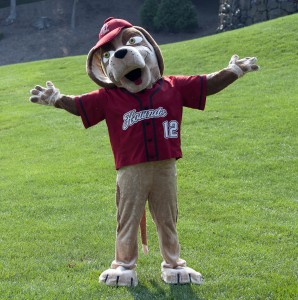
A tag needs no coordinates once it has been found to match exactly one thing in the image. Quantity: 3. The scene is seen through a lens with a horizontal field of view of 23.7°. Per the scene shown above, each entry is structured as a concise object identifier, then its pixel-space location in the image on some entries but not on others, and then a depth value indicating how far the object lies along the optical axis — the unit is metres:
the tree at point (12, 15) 32.53
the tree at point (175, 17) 28.48
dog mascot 4.45
